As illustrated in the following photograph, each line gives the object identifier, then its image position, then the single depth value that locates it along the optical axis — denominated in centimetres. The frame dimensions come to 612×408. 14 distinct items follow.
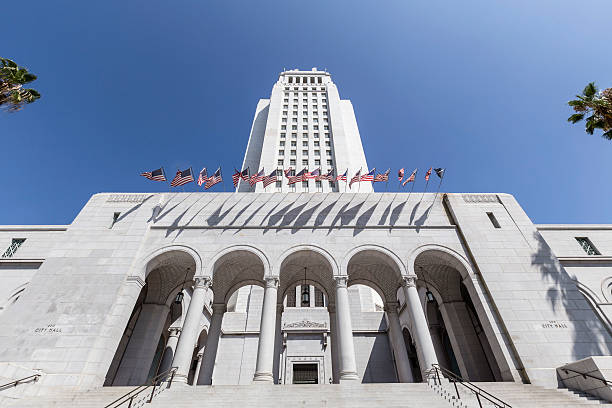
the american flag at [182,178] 1756
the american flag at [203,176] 1777
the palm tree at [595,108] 1526
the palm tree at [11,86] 1388
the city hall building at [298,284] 1309
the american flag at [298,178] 1818
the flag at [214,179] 1777
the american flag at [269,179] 1870
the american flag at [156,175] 1706
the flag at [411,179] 1806
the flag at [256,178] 1832
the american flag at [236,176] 1811
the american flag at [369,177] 1853
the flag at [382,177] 1830
